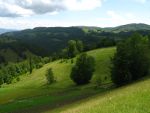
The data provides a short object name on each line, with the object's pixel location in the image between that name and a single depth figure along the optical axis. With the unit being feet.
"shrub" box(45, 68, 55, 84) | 231.49
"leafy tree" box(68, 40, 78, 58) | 322.27
